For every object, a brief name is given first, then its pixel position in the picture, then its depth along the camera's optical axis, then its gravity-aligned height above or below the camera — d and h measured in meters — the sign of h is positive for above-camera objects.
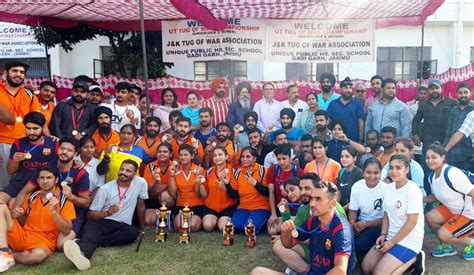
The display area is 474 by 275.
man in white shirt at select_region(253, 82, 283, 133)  7.78 -0.45
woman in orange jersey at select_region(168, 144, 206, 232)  6.09 -1.31
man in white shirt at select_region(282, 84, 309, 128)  7.61 -0.32
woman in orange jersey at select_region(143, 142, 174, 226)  6.19 -1.25
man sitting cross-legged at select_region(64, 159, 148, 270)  5.51 -1.48
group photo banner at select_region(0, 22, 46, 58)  18.55 +1.71
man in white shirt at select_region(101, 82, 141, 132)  7.01 -0.37
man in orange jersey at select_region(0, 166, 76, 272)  4.95 -1.45
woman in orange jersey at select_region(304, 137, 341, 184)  5.58 -0.99
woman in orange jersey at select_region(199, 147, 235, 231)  6.05 -1.45
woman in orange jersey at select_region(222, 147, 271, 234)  5.96 -1.39
